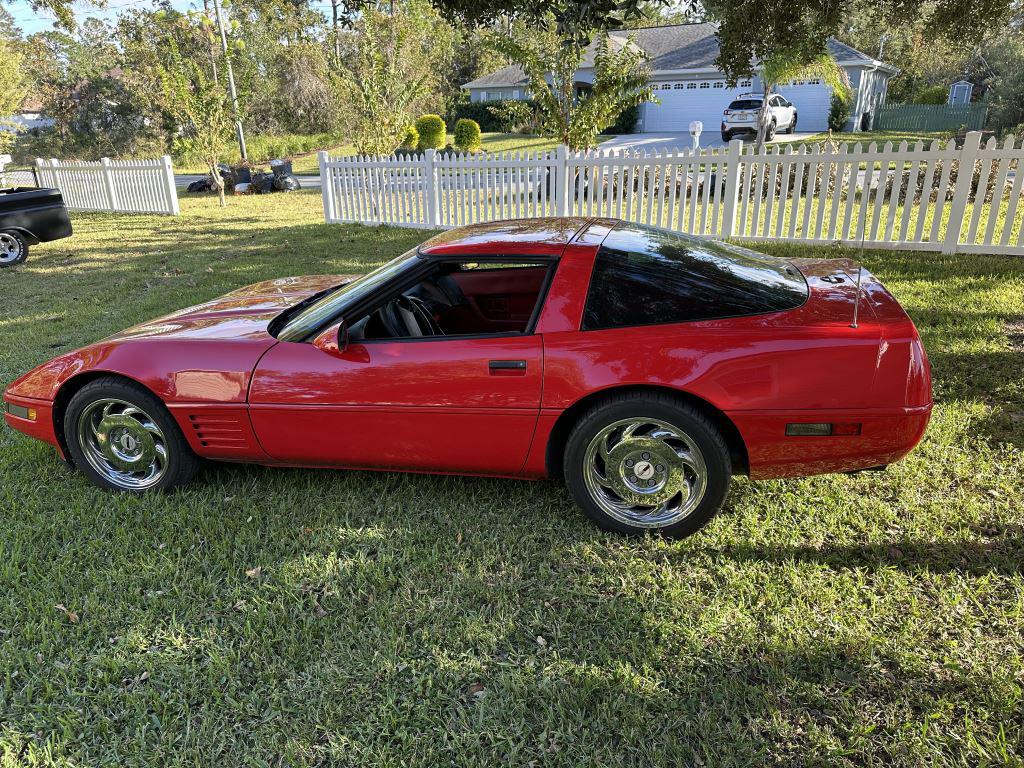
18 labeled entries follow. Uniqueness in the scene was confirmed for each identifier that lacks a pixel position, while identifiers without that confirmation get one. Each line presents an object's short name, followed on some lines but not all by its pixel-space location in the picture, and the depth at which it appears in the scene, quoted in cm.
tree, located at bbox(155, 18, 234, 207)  1550
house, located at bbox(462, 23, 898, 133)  3253
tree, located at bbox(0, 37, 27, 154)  1866
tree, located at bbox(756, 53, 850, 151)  1618
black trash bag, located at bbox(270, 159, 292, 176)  1969
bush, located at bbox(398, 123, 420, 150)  2630
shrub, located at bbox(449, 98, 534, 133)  3878
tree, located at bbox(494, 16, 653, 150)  1110
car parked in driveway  2680
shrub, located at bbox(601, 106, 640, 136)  3531
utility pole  1822
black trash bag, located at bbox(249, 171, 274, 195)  1888
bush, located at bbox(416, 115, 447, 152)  2867
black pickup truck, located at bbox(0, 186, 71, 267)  1023
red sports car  282
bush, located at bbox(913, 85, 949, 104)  3462
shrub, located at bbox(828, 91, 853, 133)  3088
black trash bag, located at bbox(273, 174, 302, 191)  1903
